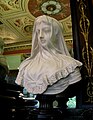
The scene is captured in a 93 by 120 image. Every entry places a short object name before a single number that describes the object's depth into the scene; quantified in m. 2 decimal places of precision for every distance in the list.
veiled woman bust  0.97
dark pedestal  0.95
